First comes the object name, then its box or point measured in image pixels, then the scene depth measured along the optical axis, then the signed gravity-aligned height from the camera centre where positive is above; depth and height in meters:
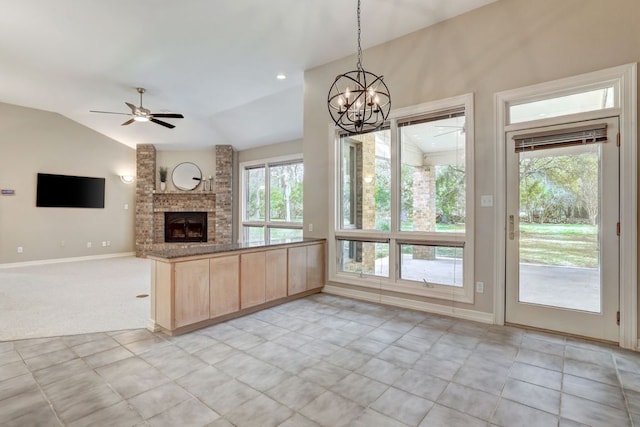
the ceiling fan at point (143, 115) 5.41 +1.73
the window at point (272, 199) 7.81 +0.39
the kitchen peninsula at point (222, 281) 3.17 -0.78
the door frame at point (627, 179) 2.84 +0.31
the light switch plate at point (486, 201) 3.54 +0.14
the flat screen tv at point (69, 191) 7.28 +0.54
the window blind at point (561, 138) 3.02 +0.77
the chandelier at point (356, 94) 4.33 +1.75
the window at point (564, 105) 3.04 +1.12
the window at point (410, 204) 3.81 +0.14
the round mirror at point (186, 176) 8.92 +1.07
